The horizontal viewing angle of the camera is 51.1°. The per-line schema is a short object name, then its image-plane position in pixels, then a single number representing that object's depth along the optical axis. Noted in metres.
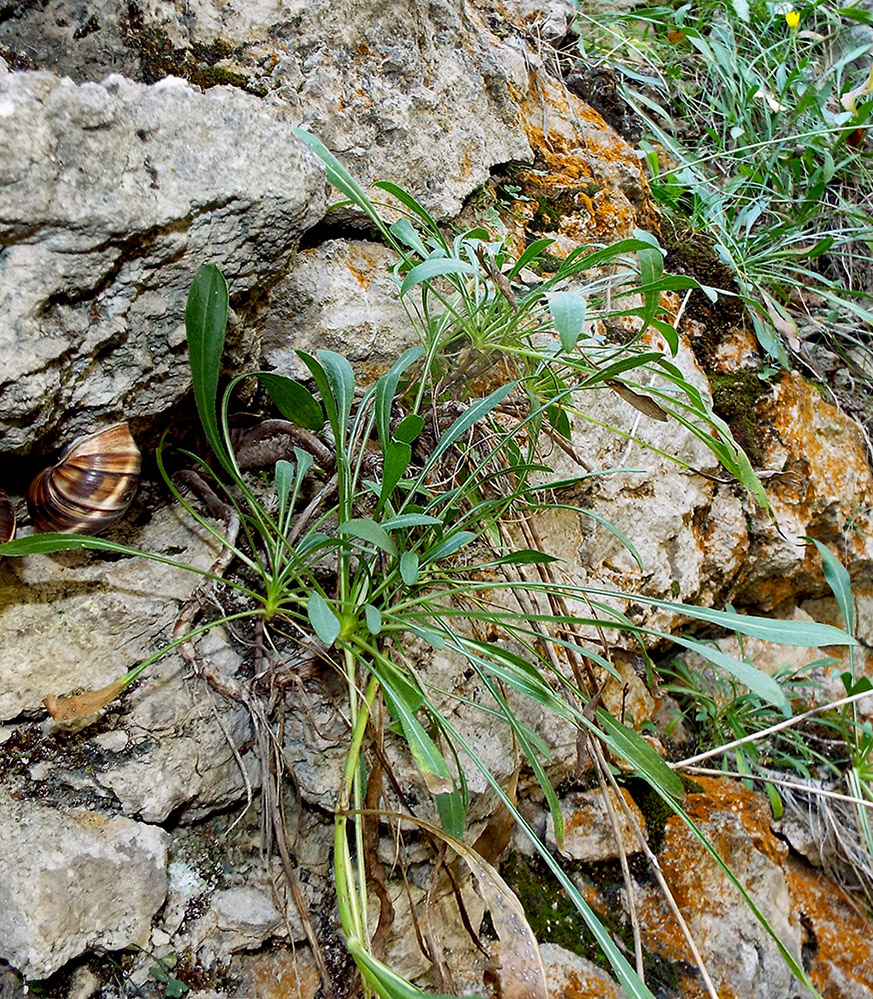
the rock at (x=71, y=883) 0.27
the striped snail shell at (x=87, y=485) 0.31
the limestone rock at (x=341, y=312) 0.39
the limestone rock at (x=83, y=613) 0.31
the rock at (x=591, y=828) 0.39
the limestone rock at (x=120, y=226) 0.30
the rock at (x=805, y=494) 0.50
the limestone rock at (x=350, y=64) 0.36
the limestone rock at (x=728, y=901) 0.38
